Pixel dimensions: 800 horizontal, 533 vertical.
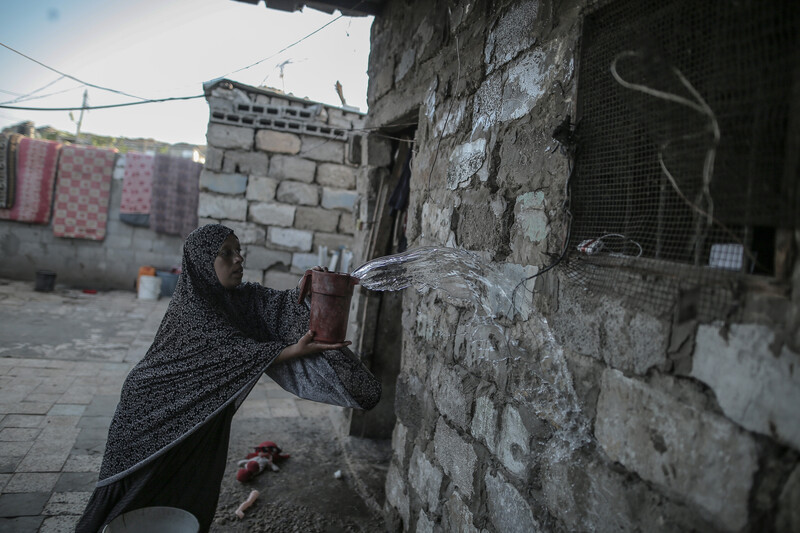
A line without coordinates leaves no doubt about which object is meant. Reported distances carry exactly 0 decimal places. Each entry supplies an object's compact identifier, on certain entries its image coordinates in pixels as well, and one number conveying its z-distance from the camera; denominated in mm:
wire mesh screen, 1005
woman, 2229
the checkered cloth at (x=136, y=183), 10602
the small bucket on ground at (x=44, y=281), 9430
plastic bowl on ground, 1995
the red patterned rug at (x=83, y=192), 10414
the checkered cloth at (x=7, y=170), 9898
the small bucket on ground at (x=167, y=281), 10398
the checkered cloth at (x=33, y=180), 10070
